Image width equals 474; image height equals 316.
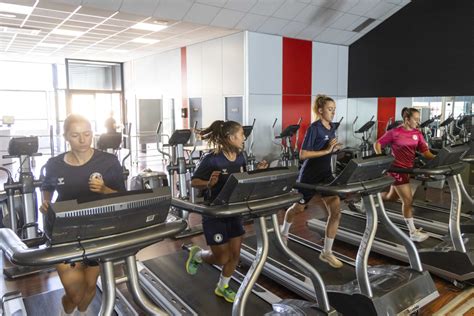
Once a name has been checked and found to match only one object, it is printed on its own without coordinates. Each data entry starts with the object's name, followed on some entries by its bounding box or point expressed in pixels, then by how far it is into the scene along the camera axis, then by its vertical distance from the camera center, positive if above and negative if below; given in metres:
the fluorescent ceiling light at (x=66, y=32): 7.49 +1.67
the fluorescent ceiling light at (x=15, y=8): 5.81 +1.67
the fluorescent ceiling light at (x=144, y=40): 8.33 +1.65
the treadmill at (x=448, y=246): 3.28 -1.21
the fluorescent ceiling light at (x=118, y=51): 9.92 +1.70
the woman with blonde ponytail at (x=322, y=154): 3.33 -0.32
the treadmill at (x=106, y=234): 1.46 -0.47
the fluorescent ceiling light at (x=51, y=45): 9.12 +1.71
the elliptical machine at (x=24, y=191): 3.74 -0.70
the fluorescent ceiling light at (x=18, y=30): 7.27 +1.69
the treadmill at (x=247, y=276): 2.09 -0.91
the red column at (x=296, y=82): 7.58 +0.67
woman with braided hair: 2.64 -0.40
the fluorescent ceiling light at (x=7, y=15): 6.32 +1.67
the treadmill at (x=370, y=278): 2.60 -1.21
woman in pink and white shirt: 4.02 -0.37
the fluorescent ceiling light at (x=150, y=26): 6.89 +1.63
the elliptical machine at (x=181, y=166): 4.82 -0.61
